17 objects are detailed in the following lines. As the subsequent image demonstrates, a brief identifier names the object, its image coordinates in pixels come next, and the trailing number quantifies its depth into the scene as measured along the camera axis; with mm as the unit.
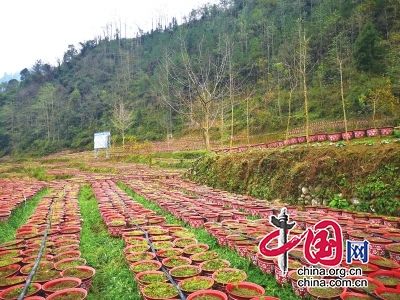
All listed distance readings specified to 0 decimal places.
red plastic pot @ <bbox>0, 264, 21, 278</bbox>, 4833
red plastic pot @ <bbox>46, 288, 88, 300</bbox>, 3969
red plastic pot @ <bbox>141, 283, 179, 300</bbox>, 3744
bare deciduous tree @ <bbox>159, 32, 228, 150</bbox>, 25359
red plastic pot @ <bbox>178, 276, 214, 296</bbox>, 3941
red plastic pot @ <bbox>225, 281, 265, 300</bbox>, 3691
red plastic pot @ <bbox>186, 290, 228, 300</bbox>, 3713
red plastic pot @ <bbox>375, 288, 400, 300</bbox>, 3494
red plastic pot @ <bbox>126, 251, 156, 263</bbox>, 5192
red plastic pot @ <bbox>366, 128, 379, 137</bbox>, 14749
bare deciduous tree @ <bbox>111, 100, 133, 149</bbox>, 38350
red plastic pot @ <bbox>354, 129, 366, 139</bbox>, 15620
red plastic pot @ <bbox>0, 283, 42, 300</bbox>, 4090
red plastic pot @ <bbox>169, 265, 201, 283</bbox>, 4344
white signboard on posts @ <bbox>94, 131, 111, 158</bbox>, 33031
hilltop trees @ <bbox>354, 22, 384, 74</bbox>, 29734
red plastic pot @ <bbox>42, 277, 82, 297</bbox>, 4199
